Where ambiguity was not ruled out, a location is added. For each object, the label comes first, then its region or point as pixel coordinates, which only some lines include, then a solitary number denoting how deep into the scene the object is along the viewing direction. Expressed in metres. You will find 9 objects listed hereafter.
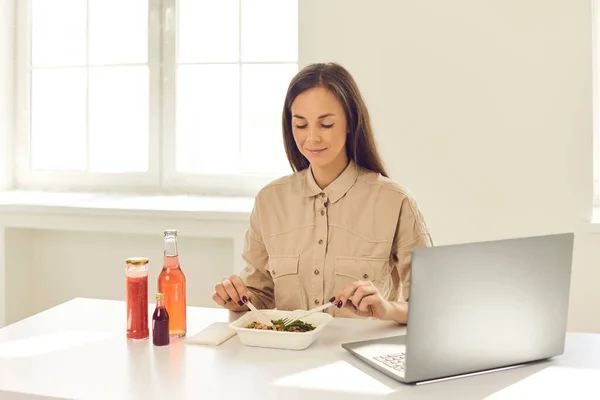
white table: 1.30
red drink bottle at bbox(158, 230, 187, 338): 1.61
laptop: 1.32
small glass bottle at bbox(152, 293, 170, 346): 1.57
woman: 2.01
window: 3.50
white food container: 1.54
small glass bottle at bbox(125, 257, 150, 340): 1.58
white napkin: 1.59
